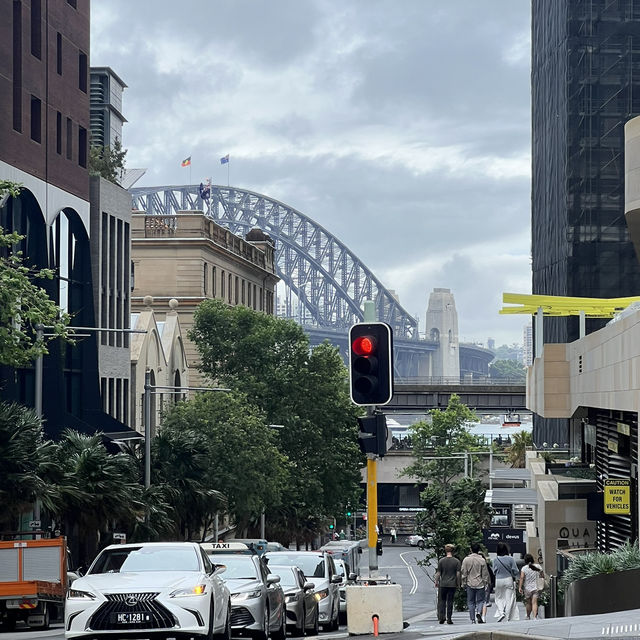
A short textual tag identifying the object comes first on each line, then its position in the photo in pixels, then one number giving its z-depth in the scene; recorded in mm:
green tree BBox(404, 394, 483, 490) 135375
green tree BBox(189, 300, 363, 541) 77625
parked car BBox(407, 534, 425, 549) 136525
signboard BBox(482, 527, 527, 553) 53625
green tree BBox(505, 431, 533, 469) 123562
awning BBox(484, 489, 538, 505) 53875
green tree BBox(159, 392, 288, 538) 56719
